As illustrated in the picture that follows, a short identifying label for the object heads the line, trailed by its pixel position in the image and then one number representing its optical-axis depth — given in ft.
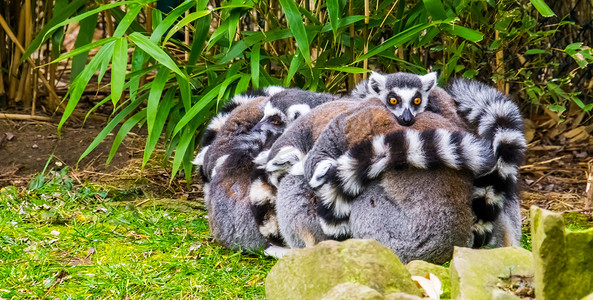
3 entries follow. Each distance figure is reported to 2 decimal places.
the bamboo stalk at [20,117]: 42.91
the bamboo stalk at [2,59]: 44.14
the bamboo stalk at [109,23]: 41.51
